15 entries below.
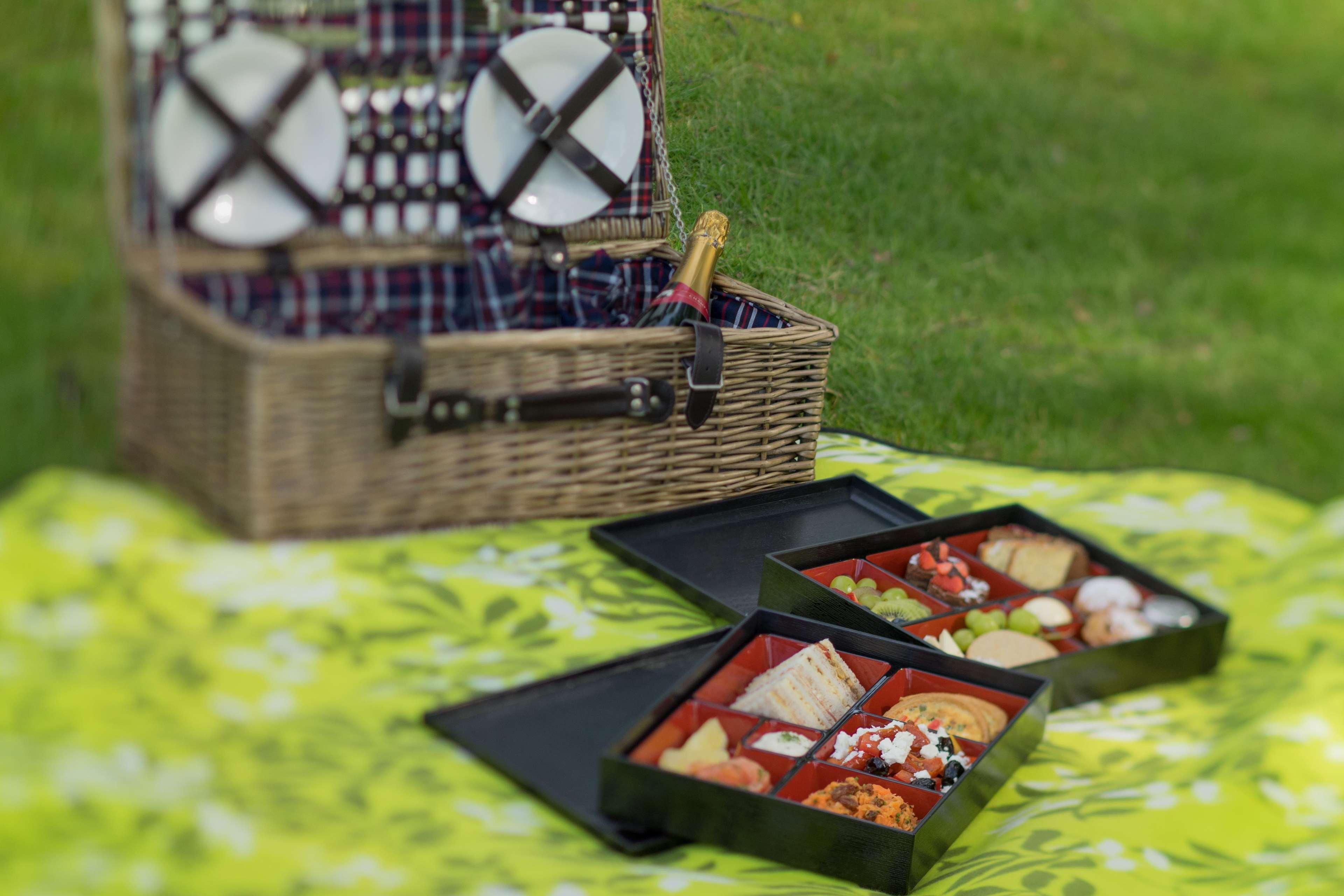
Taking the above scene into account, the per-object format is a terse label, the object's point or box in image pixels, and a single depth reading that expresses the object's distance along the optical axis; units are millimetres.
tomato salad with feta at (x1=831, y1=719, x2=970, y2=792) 3810
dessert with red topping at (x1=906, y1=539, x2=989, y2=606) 4213
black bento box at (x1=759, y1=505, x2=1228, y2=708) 4017
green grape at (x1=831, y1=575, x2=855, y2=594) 4108
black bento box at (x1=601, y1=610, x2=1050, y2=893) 3656
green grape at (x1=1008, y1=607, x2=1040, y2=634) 4197
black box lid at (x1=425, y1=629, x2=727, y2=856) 3607
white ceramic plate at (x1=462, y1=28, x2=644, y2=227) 3796
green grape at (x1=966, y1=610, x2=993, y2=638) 4156
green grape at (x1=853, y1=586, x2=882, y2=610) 4107
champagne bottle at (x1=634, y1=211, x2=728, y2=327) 3902
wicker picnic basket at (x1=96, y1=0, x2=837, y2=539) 3437
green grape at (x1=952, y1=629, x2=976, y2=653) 4141
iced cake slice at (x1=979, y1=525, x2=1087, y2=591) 4339
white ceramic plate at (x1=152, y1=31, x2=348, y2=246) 3456
